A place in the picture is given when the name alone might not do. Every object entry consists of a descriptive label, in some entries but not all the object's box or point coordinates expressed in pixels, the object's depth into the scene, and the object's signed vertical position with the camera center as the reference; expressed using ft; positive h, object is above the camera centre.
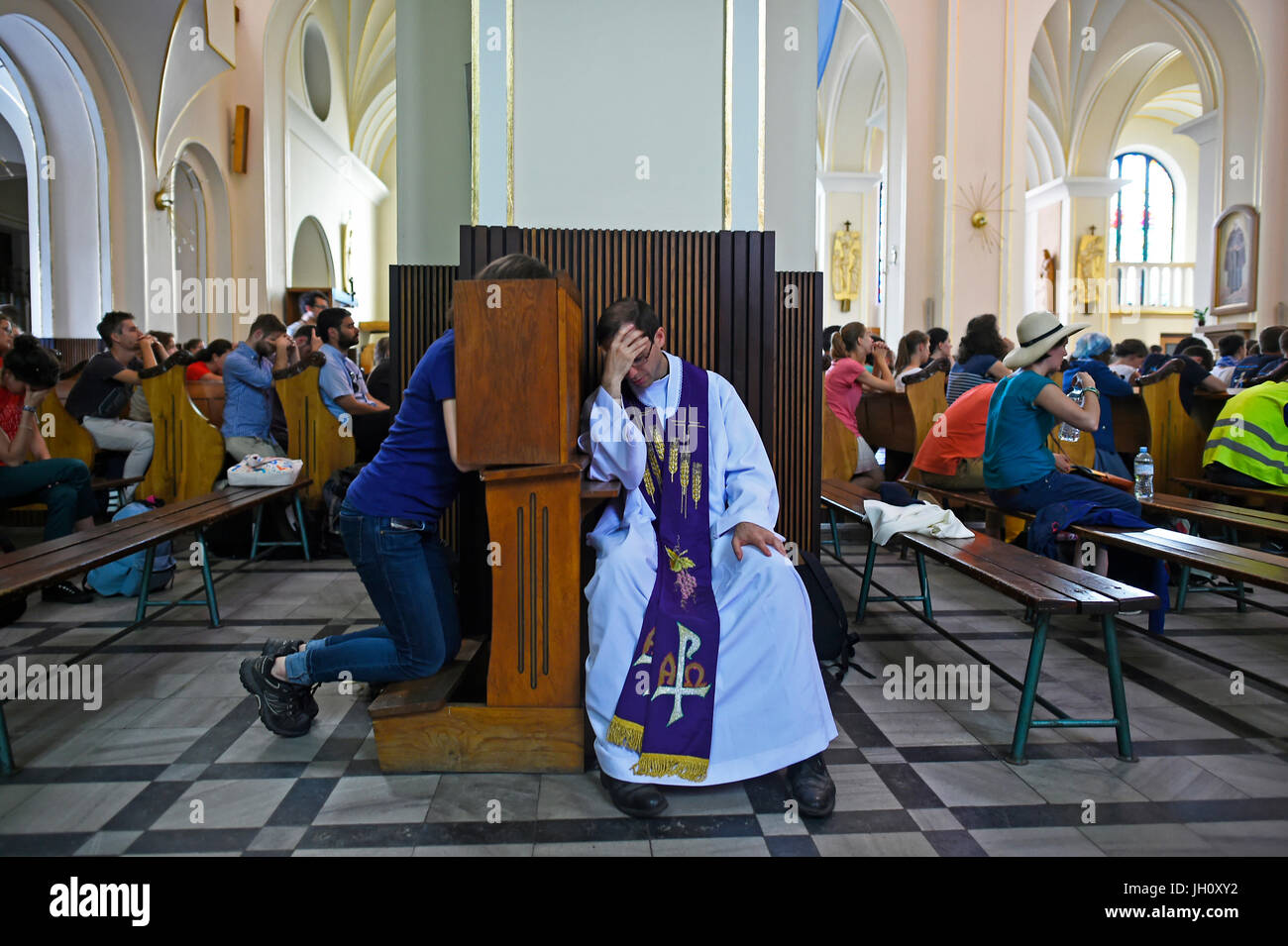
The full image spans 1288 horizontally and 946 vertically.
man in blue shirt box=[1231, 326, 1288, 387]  21.02 +0.61
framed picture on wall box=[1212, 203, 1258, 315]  41.83 +5.74
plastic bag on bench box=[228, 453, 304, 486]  16.92 -1.62
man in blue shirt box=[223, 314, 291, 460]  18.31 -0.41
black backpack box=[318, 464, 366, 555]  18.85 -2.45
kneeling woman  8.64 -1.55
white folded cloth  12.30 -1.84
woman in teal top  13.12 -0.58
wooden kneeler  8.33 -1.81
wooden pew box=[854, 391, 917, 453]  20.04 -0.81
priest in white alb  8.05 -2.18
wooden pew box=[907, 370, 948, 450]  20.33 -0.33
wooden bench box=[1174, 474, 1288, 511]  16.43 -1.96
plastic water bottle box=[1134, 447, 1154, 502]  15.66 -1.60
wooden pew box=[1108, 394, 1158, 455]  19.79 -0.86
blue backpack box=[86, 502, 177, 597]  15.17 -3.16
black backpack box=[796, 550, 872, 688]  11.35 -2.94
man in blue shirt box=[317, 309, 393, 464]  19.15 -0.32
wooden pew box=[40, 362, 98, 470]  18.19 -1.01
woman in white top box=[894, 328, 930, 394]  23.52 +0.90
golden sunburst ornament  40.06 +7.95
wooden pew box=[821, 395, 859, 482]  18.42 -1.29
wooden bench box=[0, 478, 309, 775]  9.20 -1.93
